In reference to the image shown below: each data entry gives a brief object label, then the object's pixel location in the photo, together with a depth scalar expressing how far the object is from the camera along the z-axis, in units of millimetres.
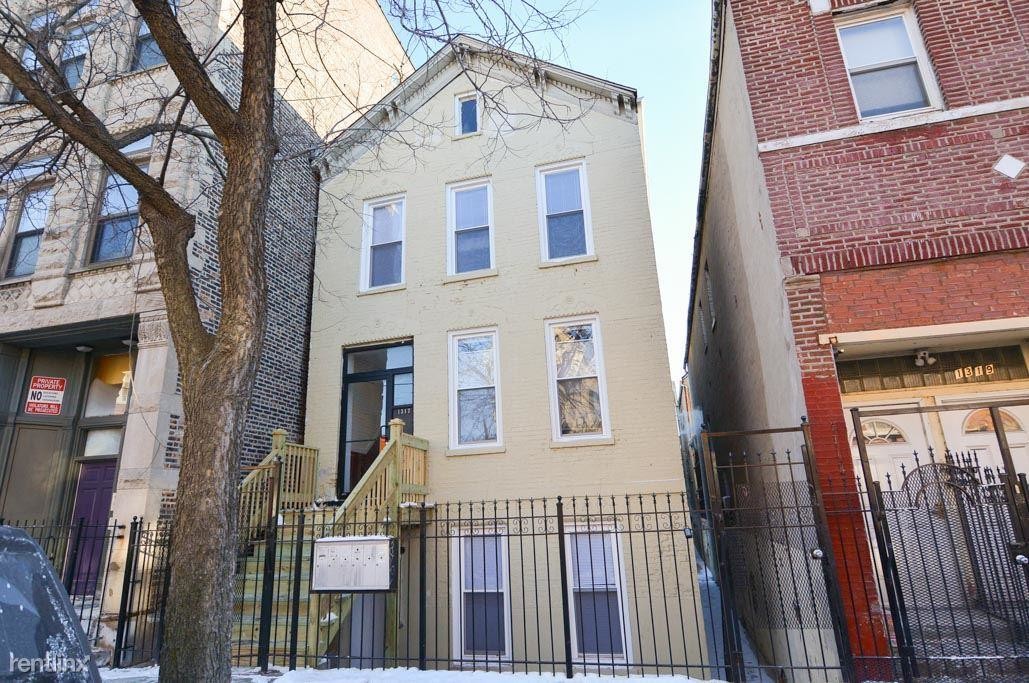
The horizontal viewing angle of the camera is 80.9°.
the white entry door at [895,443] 7520
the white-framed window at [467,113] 12047
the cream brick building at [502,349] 8891
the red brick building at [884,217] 6500
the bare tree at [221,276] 4461
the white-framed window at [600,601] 8539
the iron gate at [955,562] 5453
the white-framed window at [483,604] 8898
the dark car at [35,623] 2229
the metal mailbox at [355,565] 6246
